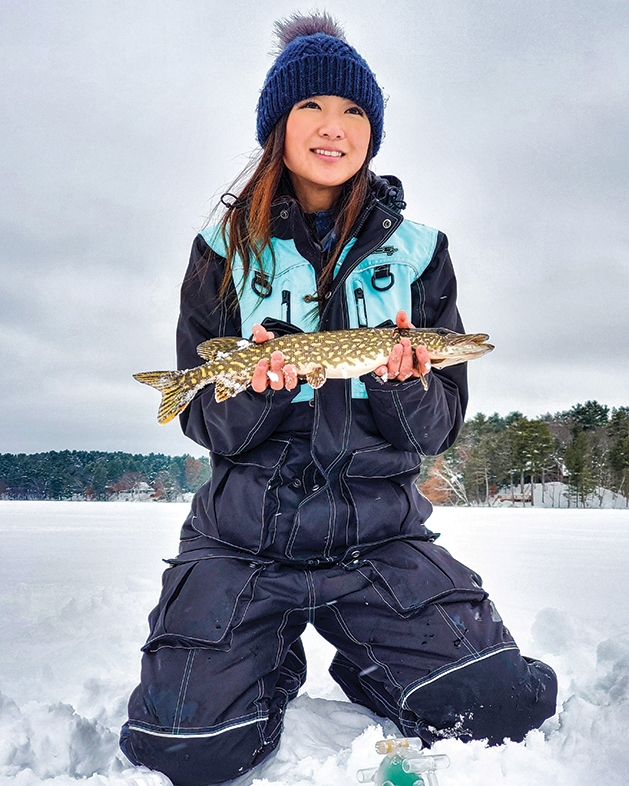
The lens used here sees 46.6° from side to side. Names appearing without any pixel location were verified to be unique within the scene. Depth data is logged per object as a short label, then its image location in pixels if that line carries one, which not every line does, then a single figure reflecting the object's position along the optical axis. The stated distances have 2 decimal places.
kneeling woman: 0.98
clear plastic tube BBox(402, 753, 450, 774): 0.76
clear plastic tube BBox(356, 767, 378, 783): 0.77
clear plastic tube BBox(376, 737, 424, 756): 0.79
